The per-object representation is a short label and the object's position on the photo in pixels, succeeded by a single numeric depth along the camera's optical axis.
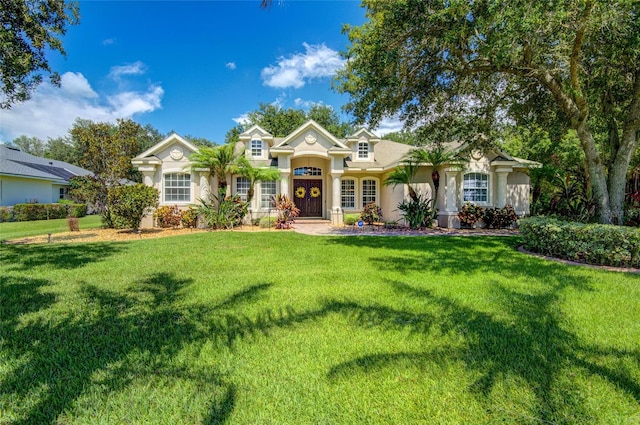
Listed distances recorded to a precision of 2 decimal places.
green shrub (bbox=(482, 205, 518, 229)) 15.44
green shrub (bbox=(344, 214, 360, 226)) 17.50
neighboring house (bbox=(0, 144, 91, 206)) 21.47
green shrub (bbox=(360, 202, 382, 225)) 17.66
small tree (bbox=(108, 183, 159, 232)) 12.74
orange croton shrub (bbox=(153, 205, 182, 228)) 15.60
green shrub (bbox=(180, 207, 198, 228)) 15.51
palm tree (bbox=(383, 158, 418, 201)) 14.52
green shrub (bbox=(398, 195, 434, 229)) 15.01
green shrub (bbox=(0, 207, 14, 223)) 19.54
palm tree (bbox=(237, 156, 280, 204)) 14.83
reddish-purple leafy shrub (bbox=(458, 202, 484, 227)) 15.11
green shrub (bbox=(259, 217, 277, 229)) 15.92
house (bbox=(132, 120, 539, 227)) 15.80
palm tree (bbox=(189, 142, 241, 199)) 14.70
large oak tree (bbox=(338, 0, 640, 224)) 6.68
